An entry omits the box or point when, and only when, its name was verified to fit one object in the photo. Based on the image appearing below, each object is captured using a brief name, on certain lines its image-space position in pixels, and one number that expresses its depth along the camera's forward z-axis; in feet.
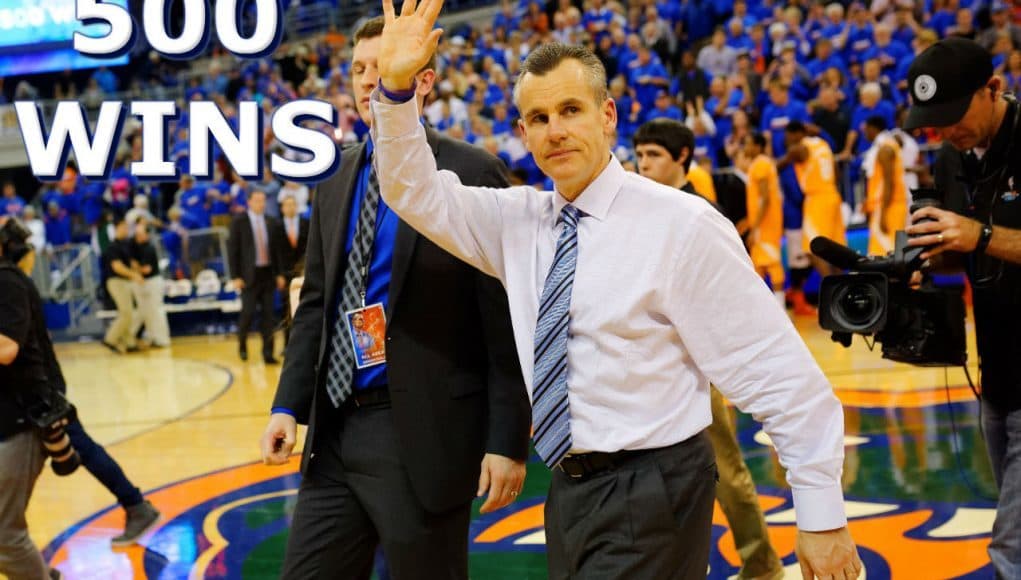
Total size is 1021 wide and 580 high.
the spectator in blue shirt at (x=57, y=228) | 65.21
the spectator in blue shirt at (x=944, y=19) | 44.42
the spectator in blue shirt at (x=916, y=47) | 41.88
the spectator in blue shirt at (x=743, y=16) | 51.83
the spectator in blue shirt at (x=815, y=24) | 47.96
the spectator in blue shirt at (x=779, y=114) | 43.29
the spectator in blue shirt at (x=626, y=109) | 50.44
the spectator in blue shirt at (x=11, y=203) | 64.13
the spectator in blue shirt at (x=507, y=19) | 65.16
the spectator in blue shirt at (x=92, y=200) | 66.74
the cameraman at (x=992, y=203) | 9.62
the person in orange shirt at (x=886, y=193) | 35.81
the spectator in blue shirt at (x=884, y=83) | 42.39
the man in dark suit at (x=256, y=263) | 38.17
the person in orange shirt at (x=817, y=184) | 37.52
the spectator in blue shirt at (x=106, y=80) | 84.33
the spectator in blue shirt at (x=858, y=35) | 45.85
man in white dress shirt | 6.97
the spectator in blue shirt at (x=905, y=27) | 44.86
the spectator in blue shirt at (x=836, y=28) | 46.57
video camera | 9.79
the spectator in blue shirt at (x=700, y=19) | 55.52
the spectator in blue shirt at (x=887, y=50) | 44.34
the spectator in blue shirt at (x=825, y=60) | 45.70
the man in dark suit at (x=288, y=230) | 38.01
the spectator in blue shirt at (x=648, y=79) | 51.08
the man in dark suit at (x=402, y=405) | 8.75
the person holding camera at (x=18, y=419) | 13.32
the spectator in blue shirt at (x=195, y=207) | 57.57
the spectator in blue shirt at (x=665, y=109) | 47.03
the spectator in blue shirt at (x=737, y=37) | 50.62
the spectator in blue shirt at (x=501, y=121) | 54.29
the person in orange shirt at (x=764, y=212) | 37.14
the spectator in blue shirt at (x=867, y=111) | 41.29
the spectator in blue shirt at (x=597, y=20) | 56.44
